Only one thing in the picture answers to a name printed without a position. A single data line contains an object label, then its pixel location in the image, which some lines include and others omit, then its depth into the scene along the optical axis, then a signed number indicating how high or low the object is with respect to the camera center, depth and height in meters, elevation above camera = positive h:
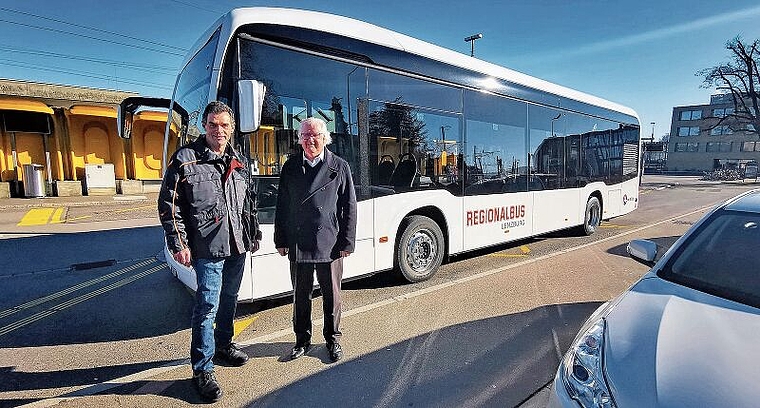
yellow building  15.21 +1.66
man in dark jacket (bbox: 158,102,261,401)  2.62 -0.32
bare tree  37.81 +8.91
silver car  1.54 -0.86
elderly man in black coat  3.08 -0.46
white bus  3.74 +0.56
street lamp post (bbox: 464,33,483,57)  19.33 +6.72
